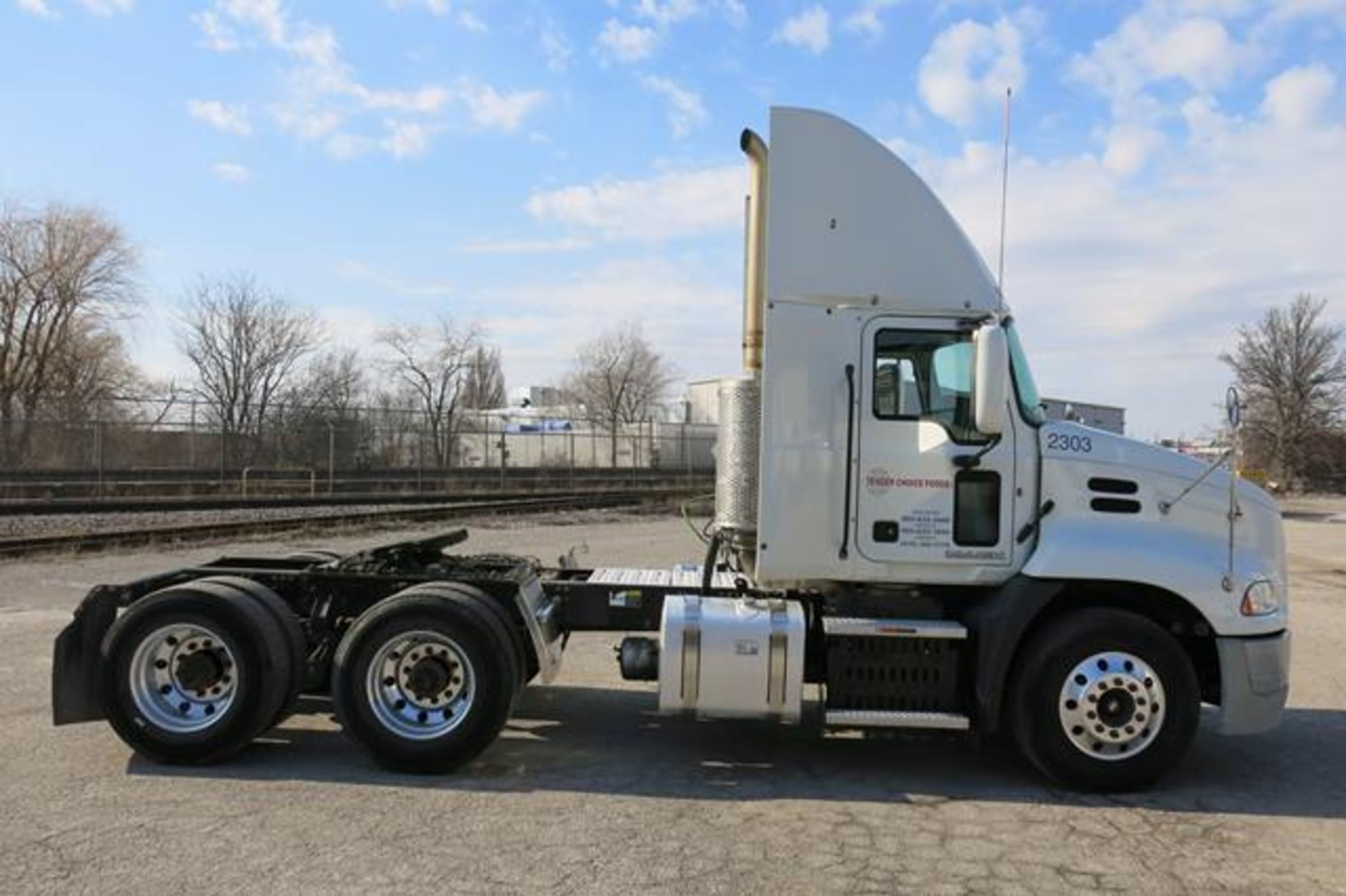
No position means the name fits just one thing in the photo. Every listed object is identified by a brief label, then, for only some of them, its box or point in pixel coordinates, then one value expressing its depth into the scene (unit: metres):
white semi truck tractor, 6.05
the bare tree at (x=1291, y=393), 63.53
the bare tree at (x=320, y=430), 37.59
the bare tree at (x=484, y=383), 74.04
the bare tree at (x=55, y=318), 44.69
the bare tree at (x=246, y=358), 50.78
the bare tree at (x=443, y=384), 65.38
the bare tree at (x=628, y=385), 83.44
